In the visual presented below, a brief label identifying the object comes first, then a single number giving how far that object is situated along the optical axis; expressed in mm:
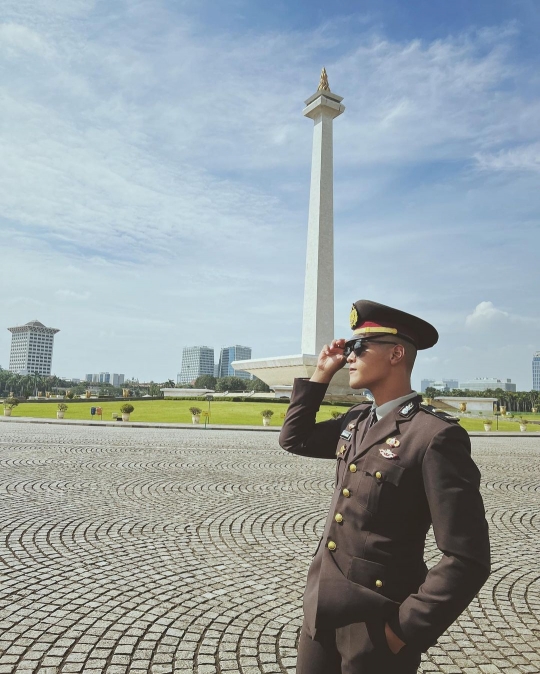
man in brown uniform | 1895
